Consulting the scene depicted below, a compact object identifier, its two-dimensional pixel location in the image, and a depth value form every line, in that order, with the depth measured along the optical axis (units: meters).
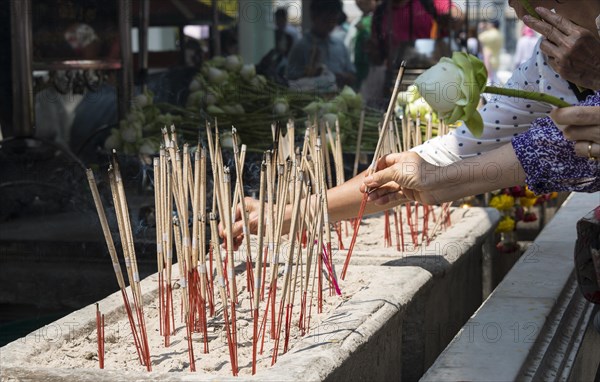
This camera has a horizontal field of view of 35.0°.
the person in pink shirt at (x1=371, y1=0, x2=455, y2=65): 5.27
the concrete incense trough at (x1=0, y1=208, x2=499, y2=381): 1.82
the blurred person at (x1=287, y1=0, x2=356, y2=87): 5.20
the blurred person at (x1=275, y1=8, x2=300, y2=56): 5.23
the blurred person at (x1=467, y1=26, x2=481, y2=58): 7.28
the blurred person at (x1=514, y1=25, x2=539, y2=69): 10.09
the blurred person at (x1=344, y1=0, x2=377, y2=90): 5.23
